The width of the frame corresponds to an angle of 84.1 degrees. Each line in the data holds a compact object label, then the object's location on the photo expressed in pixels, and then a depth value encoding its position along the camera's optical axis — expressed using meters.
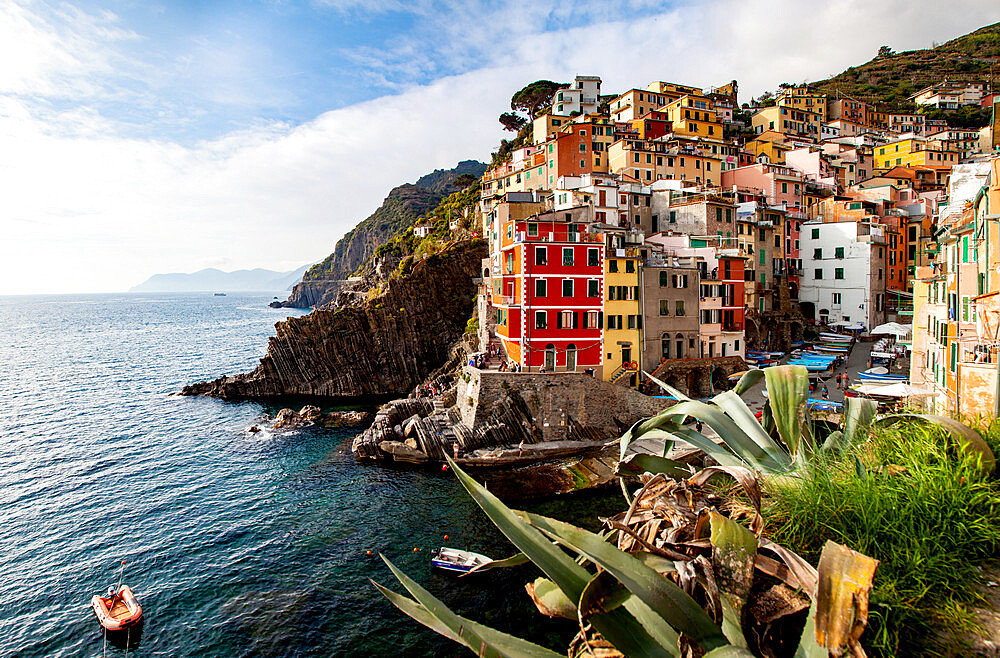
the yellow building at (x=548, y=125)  82.28
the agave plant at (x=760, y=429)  5.78
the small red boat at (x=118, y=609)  21.86
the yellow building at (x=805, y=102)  97.44
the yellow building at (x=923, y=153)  83.31
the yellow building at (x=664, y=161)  67.62
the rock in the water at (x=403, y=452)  38.53
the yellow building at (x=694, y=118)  78.62
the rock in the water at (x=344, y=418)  50.78
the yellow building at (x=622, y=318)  41.66
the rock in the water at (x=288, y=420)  49.69
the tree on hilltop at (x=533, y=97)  100.62
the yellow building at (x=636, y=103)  84.62
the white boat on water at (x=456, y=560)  24.33
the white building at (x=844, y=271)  55.06
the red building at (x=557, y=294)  40.38
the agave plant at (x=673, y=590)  3.09
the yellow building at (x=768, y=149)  75.81
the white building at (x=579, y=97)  95.38
